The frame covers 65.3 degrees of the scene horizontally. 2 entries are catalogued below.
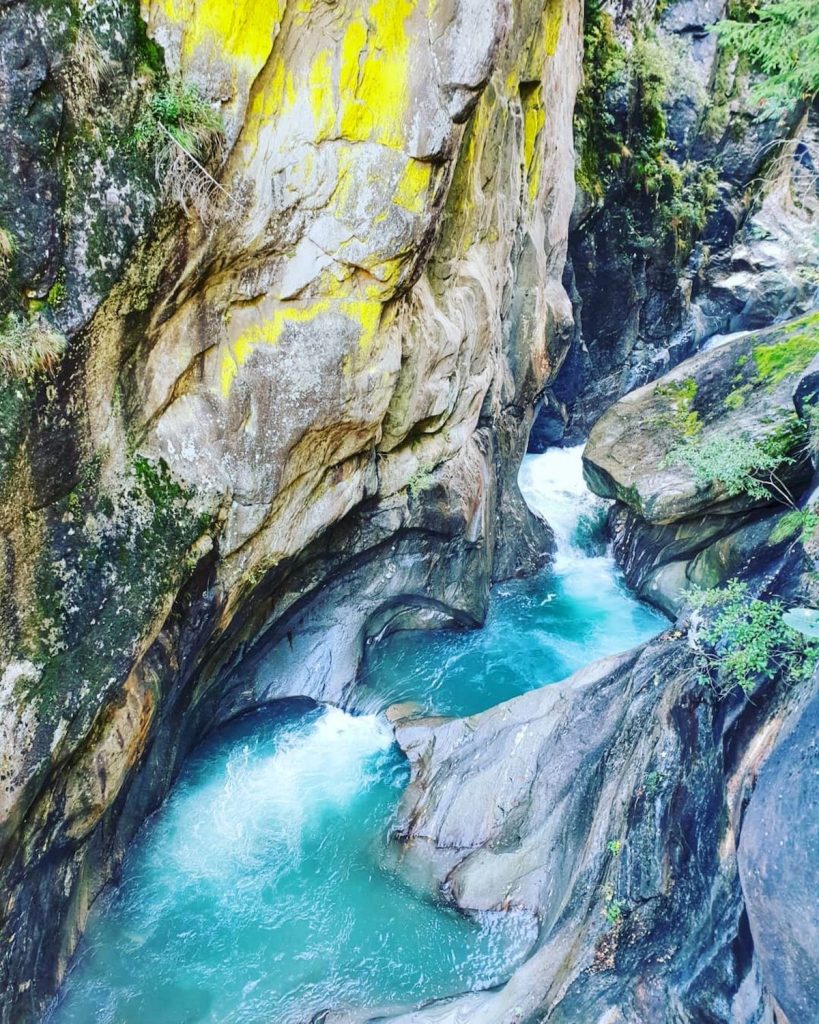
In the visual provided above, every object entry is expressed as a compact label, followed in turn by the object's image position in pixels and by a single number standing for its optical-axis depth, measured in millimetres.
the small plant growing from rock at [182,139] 5137
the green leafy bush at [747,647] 5703
